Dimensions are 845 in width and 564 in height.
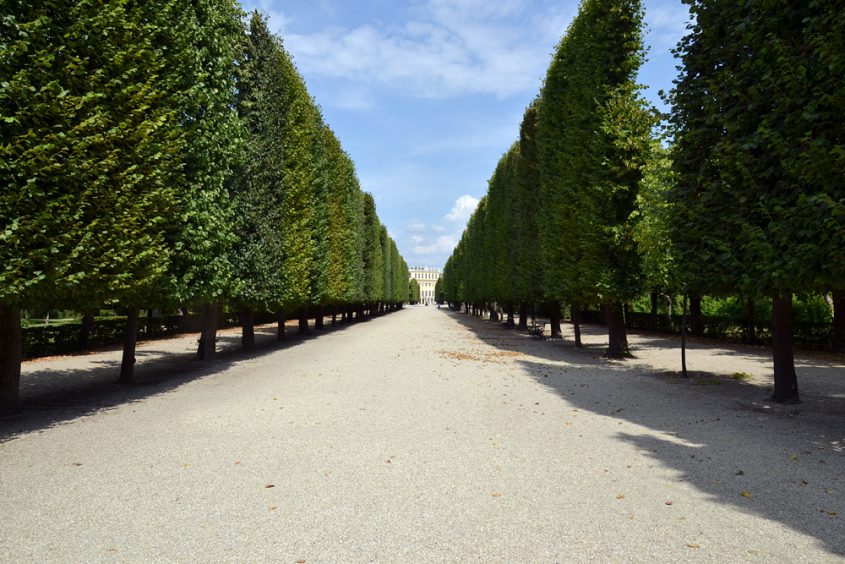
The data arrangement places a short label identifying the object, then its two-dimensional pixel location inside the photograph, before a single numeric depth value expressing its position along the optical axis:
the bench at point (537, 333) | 29.58
